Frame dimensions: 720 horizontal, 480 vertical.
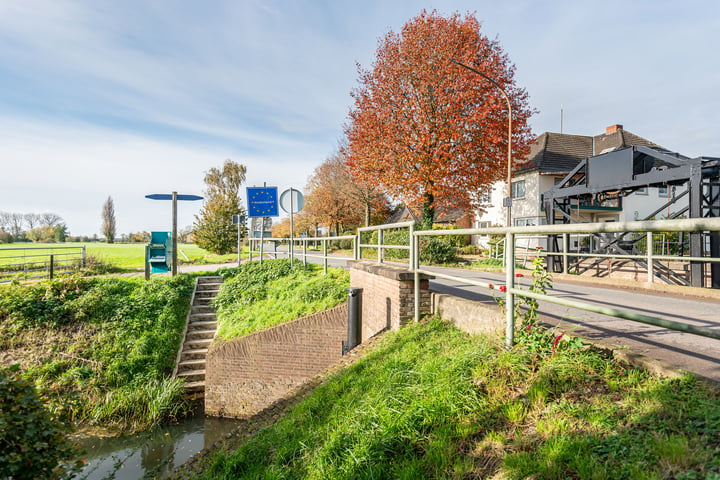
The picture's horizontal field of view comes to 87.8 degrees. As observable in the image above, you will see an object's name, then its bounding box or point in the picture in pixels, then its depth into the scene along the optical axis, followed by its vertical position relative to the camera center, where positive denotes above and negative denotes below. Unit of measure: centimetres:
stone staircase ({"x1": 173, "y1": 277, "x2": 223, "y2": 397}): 946 -281
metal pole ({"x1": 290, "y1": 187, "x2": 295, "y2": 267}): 1170 -1
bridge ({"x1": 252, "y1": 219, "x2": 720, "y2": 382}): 315 -105
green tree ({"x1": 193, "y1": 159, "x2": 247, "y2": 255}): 2742 +104
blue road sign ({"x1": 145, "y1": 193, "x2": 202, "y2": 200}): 1372 +161
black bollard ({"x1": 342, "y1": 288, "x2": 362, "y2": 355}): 739 -157
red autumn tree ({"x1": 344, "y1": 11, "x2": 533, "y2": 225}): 1744 +600
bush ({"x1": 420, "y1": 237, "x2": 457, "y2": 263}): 1734 -60
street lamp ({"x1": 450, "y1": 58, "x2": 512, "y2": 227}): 1555 +230
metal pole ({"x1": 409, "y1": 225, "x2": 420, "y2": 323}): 563 -46
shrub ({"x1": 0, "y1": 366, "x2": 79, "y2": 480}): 286 -160
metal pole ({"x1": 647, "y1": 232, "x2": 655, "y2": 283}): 738 -51
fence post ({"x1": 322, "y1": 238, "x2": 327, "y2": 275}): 1024 -43
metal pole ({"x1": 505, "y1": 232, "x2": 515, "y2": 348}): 360 -50
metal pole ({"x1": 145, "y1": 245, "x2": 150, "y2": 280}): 1355 -75
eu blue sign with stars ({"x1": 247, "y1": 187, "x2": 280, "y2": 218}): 1352 +139
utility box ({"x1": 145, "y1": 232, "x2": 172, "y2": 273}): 1376 -36
